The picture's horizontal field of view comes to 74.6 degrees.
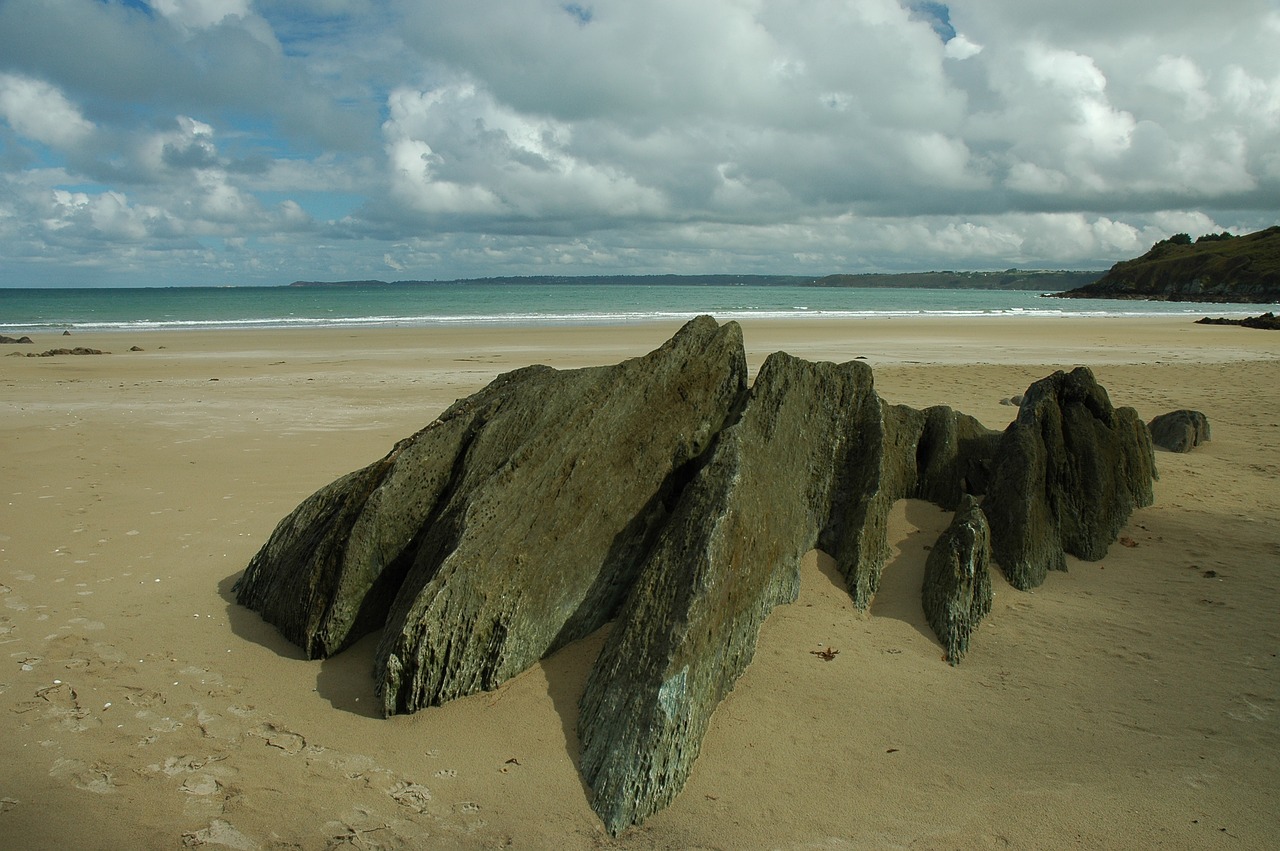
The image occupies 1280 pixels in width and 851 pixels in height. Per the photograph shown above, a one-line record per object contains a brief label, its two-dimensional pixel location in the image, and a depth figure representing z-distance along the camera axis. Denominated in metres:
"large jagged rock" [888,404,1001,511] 6.48
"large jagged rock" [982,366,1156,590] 5.82
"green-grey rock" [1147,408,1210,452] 9.56
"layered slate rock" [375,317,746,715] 4.34
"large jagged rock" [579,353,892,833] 3.74
